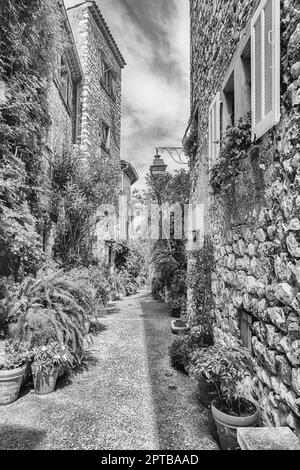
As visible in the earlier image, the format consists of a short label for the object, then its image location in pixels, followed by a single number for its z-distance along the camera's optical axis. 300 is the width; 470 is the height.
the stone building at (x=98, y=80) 9.26
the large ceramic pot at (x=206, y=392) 3.23
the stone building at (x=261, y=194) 1.96
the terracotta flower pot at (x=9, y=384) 3.15
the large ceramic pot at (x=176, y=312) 8.24
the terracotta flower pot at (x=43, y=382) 3.43
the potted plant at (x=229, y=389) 2.37
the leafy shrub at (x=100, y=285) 7.25
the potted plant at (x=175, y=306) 8.08
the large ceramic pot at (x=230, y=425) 2.33
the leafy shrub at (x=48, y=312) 3.59
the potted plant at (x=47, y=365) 3.41
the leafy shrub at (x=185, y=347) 4.28
